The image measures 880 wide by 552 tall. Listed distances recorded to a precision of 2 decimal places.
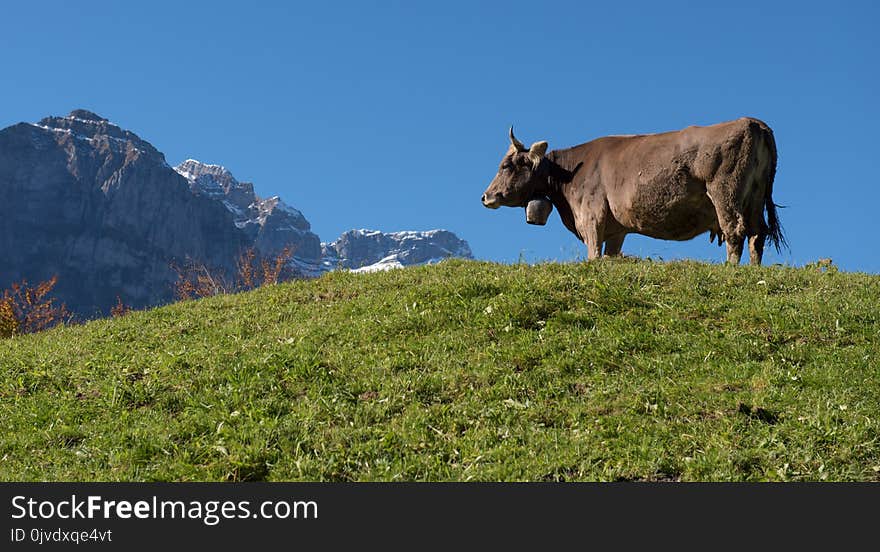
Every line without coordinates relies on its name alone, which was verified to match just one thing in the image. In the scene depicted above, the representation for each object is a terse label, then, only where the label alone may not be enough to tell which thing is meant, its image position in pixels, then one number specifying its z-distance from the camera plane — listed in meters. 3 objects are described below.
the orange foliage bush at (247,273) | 33.92
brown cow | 17.47
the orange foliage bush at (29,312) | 27.12
